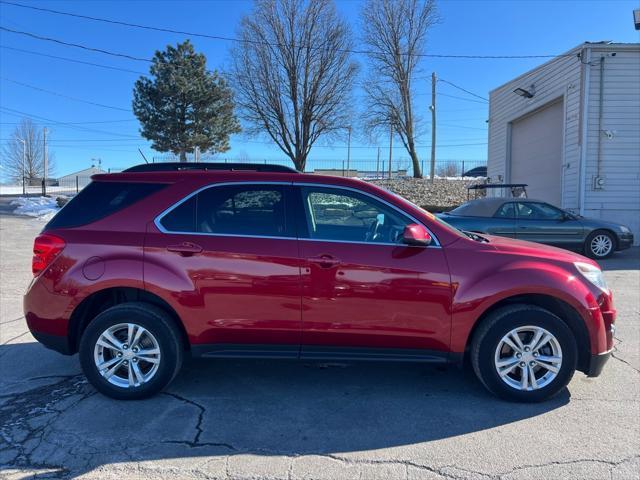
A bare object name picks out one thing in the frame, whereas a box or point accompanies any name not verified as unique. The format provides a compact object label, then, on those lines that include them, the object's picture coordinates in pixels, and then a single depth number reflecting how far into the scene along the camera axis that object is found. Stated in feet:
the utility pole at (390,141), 117.37
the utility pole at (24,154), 216.17
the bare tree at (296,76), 88.33
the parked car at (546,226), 35.94
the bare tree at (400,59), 112.78
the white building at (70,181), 186.98
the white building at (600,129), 45.24
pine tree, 87.40
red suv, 11.87
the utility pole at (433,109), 110.61
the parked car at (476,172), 156.46
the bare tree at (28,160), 218.89
